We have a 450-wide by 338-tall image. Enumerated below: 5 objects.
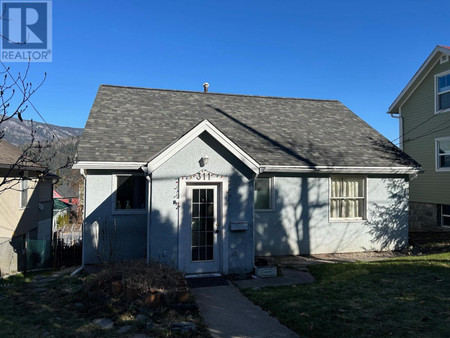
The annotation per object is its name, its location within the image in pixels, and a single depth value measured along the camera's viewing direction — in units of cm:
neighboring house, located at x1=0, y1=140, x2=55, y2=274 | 1239
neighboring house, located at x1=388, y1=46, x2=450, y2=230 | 1675
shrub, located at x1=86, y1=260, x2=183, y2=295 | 658
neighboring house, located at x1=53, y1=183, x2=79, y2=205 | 4803
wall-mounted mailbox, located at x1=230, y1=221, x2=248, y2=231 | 888
